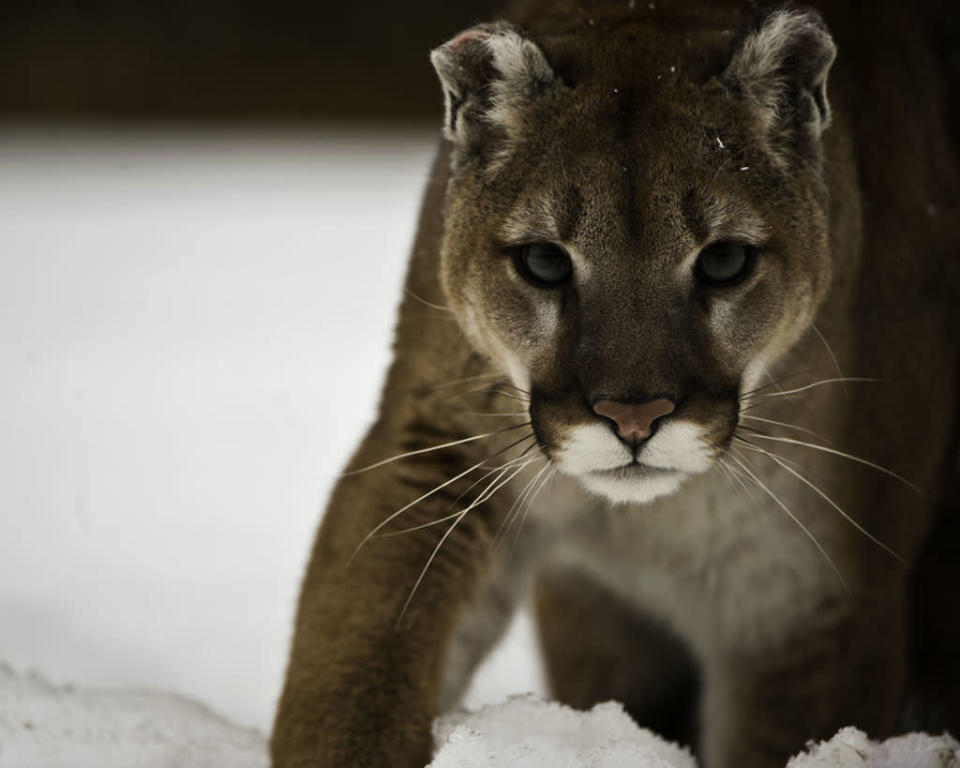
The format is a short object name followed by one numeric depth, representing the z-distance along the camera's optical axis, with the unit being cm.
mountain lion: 532
